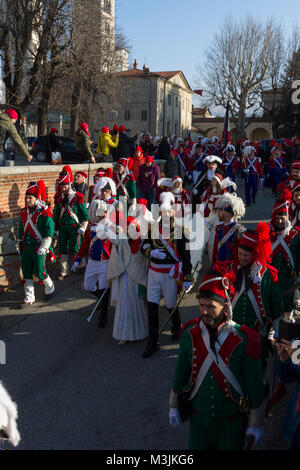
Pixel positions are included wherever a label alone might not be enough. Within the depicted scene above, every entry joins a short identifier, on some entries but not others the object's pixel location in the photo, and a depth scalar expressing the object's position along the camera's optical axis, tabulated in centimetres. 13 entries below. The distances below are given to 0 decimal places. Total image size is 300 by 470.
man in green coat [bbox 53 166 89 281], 869
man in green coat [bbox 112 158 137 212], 1055
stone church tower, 2695
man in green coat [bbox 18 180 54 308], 734
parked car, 2273
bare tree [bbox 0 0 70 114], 2028
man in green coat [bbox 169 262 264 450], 302
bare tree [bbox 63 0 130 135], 2297
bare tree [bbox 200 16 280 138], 4003
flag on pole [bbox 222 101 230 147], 2098
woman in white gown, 609
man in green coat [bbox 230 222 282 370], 453
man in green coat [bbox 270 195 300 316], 581
